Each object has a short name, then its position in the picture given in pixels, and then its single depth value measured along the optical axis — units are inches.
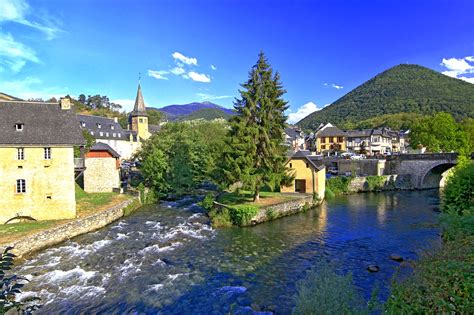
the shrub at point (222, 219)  1007.9
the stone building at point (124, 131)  2869.1
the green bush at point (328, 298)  323.9
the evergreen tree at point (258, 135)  1093.8
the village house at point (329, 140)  3265.7
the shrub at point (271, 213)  1075.9
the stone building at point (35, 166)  900.0
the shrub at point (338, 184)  1726.1
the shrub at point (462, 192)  677.3
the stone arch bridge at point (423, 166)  1800.0
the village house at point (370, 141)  3255.4
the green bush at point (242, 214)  1000.9
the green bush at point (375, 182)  1852.9
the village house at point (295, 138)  3543.1
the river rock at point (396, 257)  706.0
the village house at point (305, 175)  1389.0
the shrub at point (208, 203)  1169.4
